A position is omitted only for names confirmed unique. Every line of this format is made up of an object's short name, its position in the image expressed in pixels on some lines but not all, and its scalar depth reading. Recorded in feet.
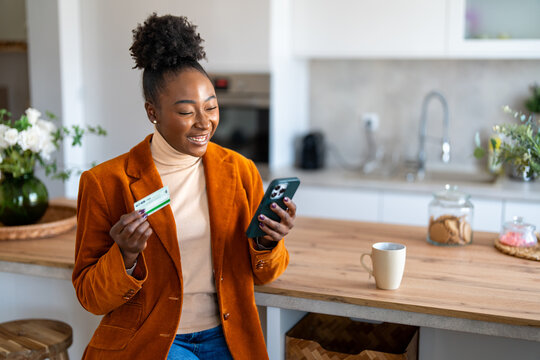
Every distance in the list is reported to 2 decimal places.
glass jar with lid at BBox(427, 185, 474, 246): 6.11
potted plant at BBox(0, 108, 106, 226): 6.48
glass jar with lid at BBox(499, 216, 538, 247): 5.98
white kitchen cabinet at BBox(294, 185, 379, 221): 10.66
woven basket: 5.30
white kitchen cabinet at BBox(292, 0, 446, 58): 10.48
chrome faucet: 11.55
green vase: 6.63
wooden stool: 5.61
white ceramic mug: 4.90
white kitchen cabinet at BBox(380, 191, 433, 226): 10.33
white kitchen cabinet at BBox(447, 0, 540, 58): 10.15
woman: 4.74
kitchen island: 4.54
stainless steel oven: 11.49
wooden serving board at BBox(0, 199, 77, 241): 6.51
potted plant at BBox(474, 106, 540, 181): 5.58
